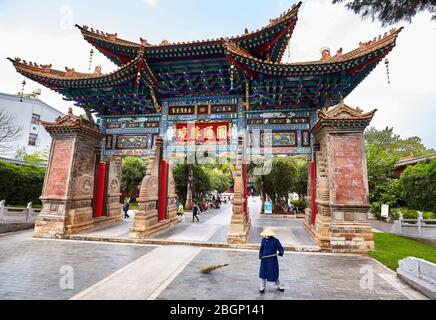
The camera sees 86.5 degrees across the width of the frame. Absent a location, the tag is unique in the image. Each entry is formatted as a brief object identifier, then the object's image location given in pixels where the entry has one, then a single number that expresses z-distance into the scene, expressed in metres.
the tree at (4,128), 19.34
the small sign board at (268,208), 22.19
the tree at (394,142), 39.16
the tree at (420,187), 14.30
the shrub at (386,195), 19.06
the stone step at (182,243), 8.63
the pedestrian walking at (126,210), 16.53
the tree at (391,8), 4.35
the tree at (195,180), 25.84
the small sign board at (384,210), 16.41
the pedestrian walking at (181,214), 15.71
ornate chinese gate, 8.84
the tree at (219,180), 31.30
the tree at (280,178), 21.34
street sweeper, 4.98
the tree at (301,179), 24.48
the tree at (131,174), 28.00
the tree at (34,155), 26.44
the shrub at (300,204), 25.05
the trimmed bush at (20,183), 14.95
